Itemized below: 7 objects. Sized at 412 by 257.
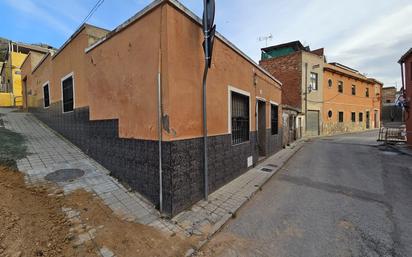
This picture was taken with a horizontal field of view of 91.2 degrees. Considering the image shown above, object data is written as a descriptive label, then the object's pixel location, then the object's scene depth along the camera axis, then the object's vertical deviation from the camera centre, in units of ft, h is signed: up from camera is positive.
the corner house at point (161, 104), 12.35 +1.77
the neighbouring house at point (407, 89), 38.10 +6.49
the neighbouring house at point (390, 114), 125.70 +5.57
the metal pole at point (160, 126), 12.25 -0.01
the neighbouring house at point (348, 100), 71.56 +9.34
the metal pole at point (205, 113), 13.28 +0.90
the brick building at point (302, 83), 63.00 +13.32
